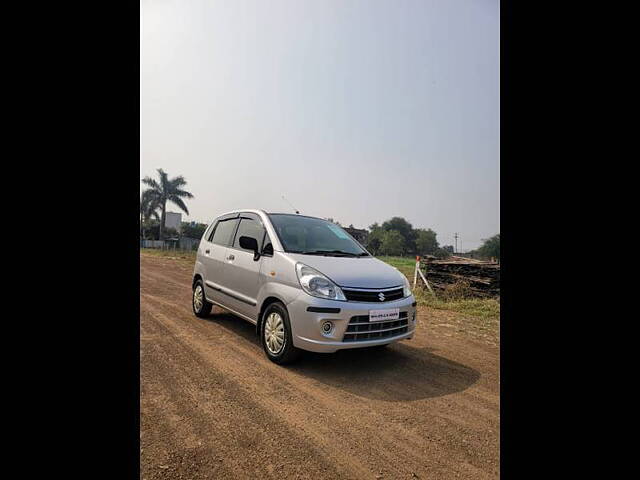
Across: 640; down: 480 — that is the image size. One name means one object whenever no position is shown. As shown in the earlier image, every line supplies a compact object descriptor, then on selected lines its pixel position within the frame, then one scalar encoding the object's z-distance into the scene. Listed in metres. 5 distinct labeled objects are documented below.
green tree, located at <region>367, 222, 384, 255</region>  51.35
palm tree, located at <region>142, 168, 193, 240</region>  32.47
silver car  3.36
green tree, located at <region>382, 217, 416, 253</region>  70.30
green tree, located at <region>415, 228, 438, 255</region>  68.80
